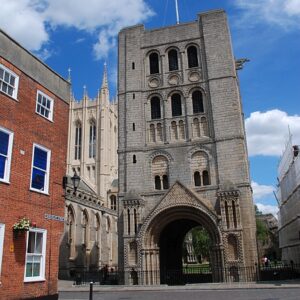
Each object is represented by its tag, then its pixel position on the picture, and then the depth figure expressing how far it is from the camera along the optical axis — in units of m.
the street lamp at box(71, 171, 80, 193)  15.35
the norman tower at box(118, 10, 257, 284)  27.88
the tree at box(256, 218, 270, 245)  69.81
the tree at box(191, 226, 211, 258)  59.62
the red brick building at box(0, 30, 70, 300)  13.16
